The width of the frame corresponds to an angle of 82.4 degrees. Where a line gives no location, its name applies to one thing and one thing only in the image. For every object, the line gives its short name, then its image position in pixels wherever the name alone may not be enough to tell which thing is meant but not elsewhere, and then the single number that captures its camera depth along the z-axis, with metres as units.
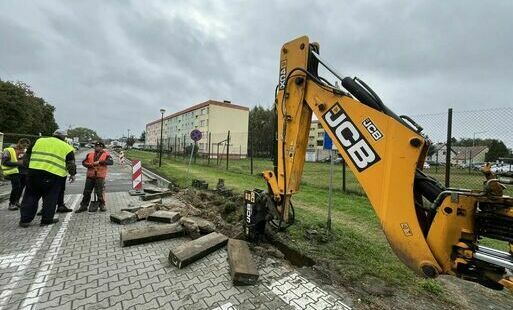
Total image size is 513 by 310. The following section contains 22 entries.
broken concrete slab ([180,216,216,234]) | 5.24
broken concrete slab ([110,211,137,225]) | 6.08
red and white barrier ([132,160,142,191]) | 9.70
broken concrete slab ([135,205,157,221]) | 6.41
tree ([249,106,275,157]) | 60.75
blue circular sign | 14.30
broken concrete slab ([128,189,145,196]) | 9.58
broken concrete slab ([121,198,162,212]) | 6.87
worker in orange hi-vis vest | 7.22
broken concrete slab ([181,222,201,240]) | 5.09
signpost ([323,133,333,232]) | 5.83
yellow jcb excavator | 2.28
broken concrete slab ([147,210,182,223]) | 5.95
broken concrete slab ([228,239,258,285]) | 3.50
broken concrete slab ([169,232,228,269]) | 3.97
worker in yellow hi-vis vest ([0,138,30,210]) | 6.71
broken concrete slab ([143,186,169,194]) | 9.47
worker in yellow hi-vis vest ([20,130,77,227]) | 5.61
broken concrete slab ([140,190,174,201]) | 8.66
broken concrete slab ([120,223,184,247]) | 4.75
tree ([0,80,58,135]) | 37.44
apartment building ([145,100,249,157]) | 53.18
